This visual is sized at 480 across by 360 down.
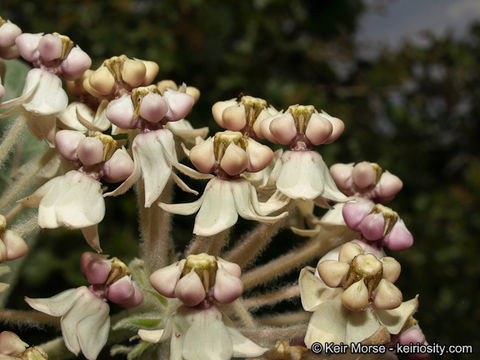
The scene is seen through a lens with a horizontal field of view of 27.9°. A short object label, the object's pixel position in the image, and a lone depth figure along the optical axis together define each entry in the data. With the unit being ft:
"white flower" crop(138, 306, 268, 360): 0.32
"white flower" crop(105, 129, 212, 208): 0.35
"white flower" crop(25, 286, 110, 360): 0.33
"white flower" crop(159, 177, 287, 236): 0.34
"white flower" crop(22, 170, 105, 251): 0.33
